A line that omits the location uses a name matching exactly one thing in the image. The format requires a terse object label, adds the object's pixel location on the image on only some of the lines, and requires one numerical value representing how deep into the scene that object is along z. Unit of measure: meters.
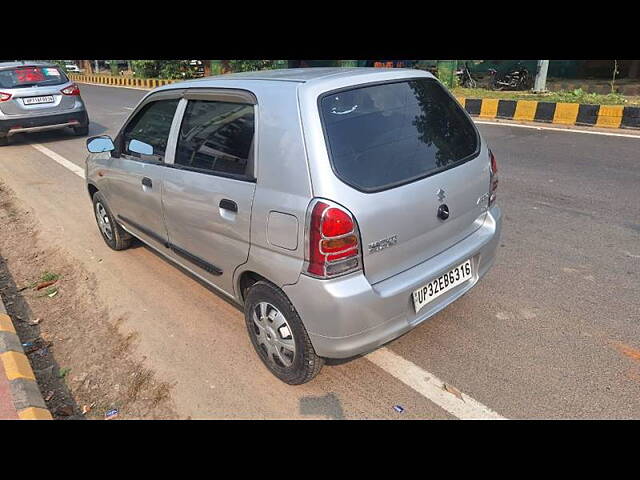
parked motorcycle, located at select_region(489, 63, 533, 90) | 14.58
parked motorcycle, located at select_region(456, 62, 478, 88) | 15.92
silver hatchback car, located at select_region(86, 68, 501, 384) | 2.27
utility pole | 12.56
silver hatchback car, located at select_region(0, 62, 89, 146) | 9.28
